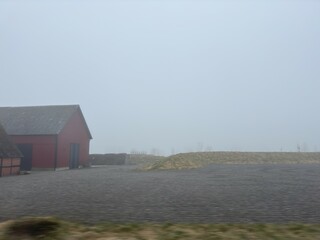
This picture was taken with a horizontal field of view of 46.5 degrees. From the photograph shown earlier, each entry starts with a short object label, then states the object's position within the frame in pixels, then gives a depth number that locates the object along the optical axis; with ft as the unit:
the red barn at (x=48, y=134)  122.62
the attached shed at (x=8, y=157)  96.63
